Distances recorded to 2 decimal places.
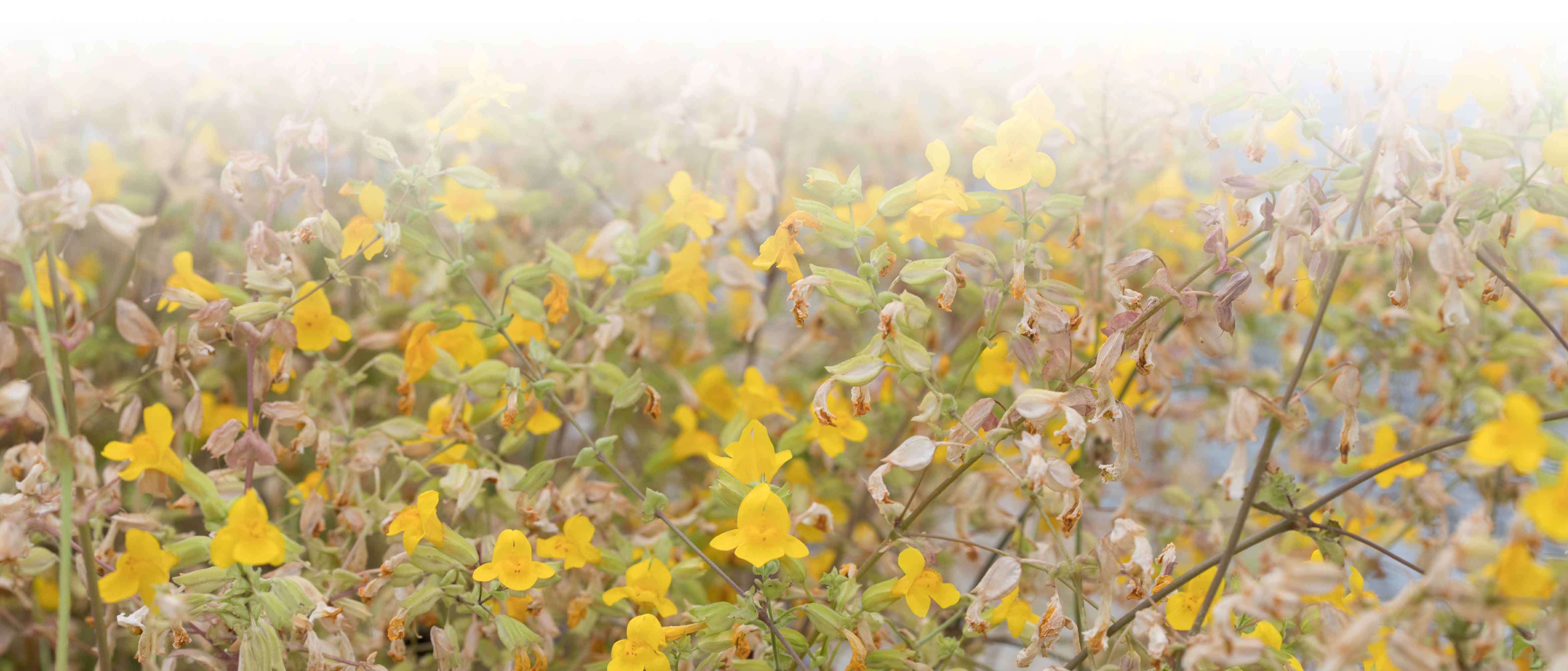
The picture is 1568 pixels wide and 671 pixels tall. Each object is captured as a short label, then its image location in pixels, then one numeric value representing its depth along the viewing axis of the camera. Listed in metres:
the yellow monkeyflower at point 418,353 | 1.19
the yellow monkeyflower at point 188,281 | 1.18
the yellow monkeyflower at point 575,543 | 1.16
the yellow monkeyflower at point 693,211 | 1.22
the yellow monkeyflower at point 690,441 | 1.29
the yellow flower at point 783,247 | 1.10
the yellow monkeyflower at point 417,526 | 1.12
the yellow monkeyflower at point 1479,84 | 1.08
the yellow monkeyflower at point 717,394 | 1.33
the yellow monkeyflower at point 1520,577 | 0.98
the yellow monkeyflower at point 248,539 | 1.10
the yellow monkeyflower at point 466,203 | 1.25
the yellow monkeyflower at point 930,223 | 1.10
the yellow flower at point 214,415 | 1.29
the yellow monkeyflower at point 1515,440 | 0.98
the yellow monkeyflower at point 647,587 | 1.15
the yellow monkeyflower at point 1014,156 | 1.09
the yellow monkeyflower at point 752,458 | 1.12
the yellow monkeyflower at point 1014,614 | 1.14
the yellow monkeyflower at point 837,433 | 1.20
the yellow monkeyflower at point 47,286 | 1.16
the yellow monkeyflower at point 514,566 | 1.12
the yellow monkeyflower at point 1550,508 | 0.97
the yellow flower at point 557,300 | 1.19
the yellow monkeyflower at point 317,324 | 1.17
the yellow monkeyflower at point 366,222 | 1.17
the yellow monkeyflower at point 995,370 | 1.24
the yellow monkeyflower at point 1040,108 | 1.11
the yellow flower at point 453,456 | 1.20
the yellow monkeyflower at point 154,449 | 1.13
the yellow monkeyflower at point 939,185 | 1.10
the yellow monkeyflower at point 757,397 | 1.22
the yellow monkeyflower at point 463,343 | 1.24
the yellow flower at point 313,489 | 1.19
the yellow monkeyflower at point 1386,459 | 1.19
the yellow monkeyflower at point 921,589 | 1.11
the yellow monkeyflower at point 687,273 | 1.23
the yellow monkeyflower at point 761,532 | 1.09
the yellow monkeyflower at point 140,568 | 1.10
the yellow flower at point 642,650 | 1.11
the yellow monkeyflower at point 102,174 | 1.30
